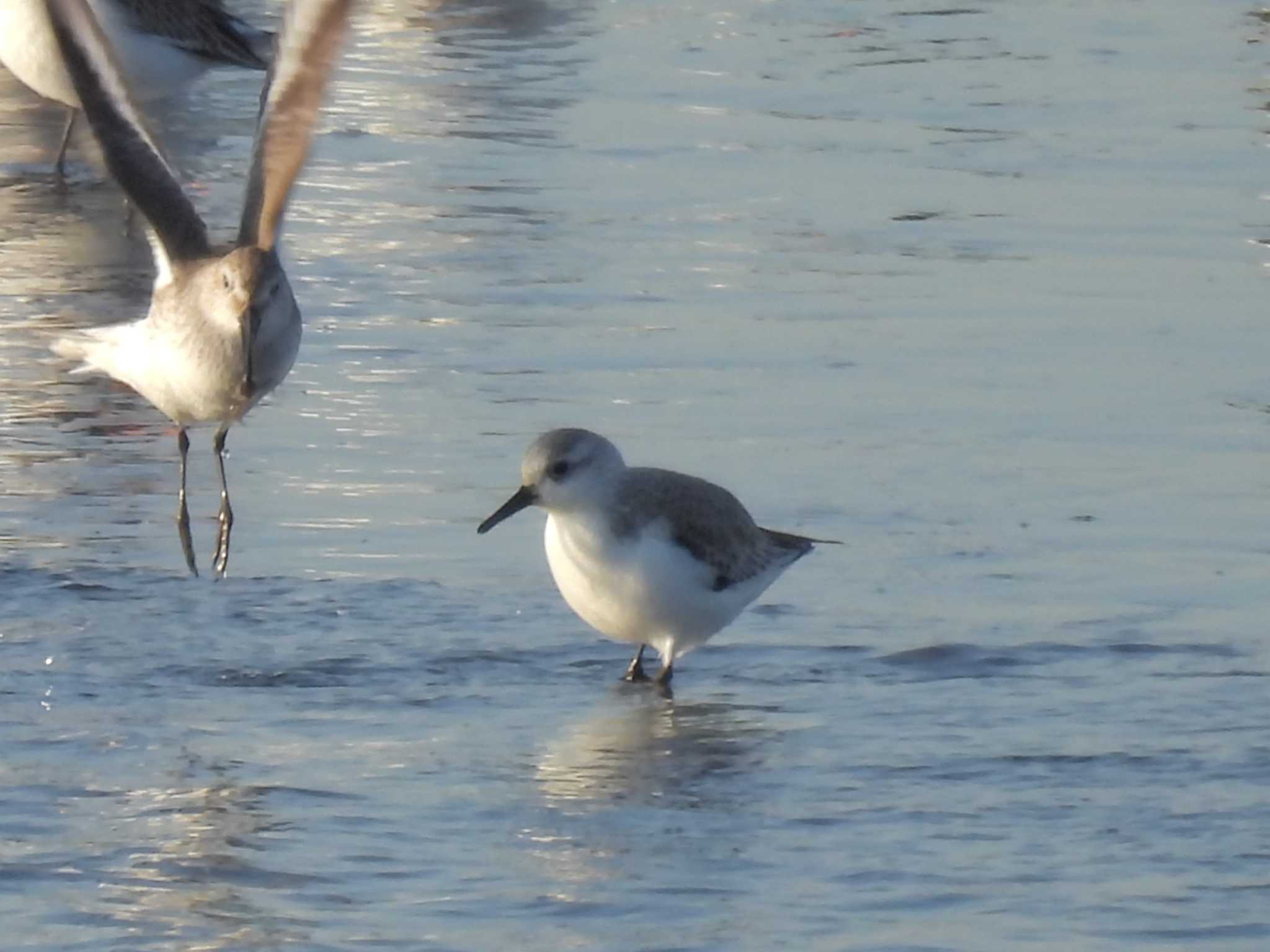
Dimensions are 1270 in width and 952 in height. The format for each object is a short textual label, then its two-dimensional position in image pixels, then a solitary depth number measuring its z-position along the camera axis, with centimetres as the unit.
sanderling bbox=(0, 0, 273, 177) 2495
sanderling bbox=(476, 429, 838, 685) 1391
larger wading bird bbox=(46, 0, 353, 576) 1499
